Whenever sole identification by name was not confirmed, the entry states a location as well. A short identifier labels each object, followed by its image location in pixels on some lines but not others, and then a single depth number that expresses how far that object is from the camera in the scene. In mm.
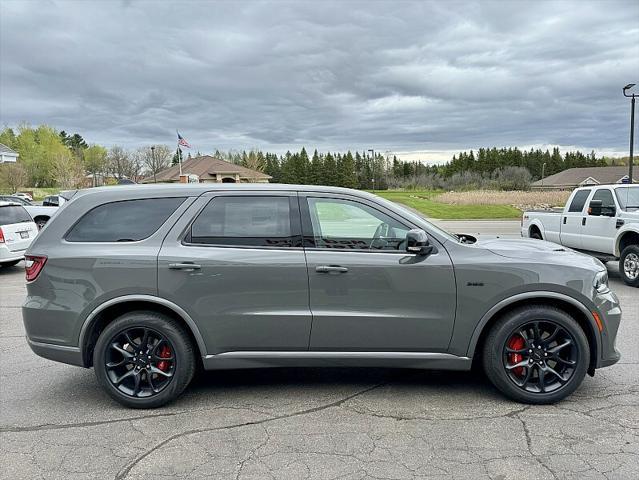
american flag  26578
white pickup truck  8883
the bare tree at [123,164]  81500
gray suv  3852
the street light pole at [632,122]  21098
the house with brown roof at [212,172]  50281
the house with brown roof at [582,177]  87375
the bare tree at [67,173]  72812
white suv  10703
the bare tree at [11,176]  55931
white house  55678
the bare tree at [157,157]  79250
